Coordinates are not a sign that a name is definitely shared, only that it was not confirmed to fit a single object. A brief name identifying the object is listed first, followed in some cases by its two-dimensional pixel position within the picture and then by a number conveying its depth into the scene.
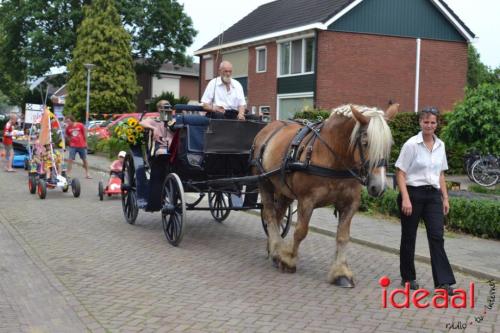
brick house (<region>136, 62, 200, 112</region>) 52.69
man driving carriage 8.30
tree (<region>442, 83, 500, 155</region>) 12.98
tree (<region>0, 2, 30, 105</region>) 43.62
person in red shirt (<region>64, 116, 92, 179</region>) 16.69
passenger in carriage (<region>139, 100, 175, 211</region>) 8.53
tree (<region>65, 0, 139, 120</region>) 39.34
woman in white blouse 5.83
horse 5.55
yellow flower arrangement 9.34
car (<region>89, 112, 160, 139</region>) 27.25
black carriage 7.90
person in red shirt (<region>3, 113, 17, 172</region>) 19.25
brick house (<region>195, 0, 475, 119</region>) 28.03
